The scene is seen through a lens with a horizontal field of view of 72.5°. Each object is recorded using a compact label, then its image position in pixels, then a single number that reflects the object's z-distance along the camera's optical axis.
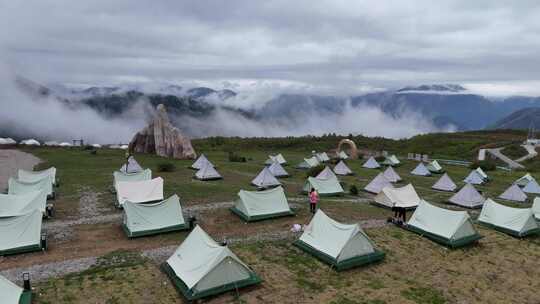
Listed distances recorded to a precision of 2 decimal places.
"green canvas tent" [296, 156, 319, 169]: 44.31
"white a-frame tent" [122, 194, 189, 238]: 18.55
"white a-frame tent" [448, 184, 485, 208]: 27.12
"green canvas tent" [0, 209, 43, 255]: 15.91
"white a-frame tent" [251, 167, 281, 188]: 31.84
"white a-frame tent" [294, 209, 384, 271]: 15.56
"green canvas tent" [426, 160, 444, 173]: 45.22
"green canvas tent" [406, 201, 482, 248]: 18.56
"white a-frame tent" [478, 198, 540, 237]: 20.73
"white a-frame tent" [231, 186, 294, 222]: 21.62
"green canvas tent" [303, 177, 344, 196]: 29.28
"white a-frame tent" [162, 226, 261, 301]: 12.75
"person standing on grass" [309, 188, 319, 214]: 23.19
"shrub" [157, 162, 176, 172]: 38.31
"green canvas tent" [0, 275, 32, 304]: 10.80
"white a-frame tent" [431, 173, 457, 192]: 33.57
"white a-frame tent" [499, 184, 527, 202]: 29.91
